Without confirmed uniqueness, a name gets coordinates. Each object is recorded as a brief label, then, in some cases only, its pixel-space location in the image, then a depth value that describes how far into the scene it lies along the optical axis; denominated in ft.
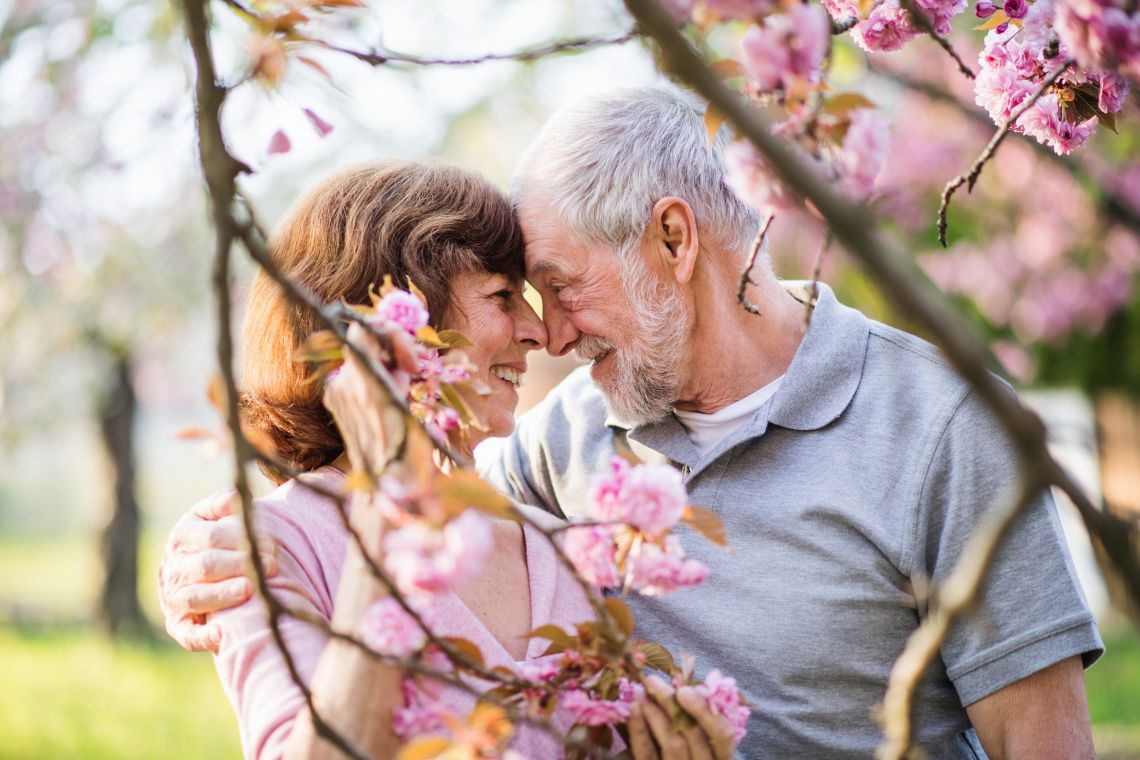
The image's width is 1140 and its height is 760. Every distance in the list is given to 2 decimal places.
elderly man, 5.17
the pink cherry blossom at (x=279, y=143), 4.81
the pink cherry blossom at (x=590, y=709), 4.65
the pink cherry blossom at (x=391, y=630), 4.33
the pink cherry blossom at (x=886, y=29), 4.74
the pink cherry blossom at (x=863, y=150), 4.31
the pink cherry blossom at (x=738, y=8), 3.87
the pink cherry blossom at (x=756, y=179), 4.31
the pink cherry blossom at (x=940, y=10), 4.73
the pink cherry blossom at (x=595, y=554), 4.49
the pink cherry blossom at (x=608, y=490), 4.49
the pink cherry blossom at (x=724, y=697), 4.78
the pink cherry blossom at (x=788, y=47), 4.08
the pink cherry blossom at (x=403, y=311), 4.50
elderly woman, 4.83
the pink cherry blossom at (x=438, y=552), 3.83
